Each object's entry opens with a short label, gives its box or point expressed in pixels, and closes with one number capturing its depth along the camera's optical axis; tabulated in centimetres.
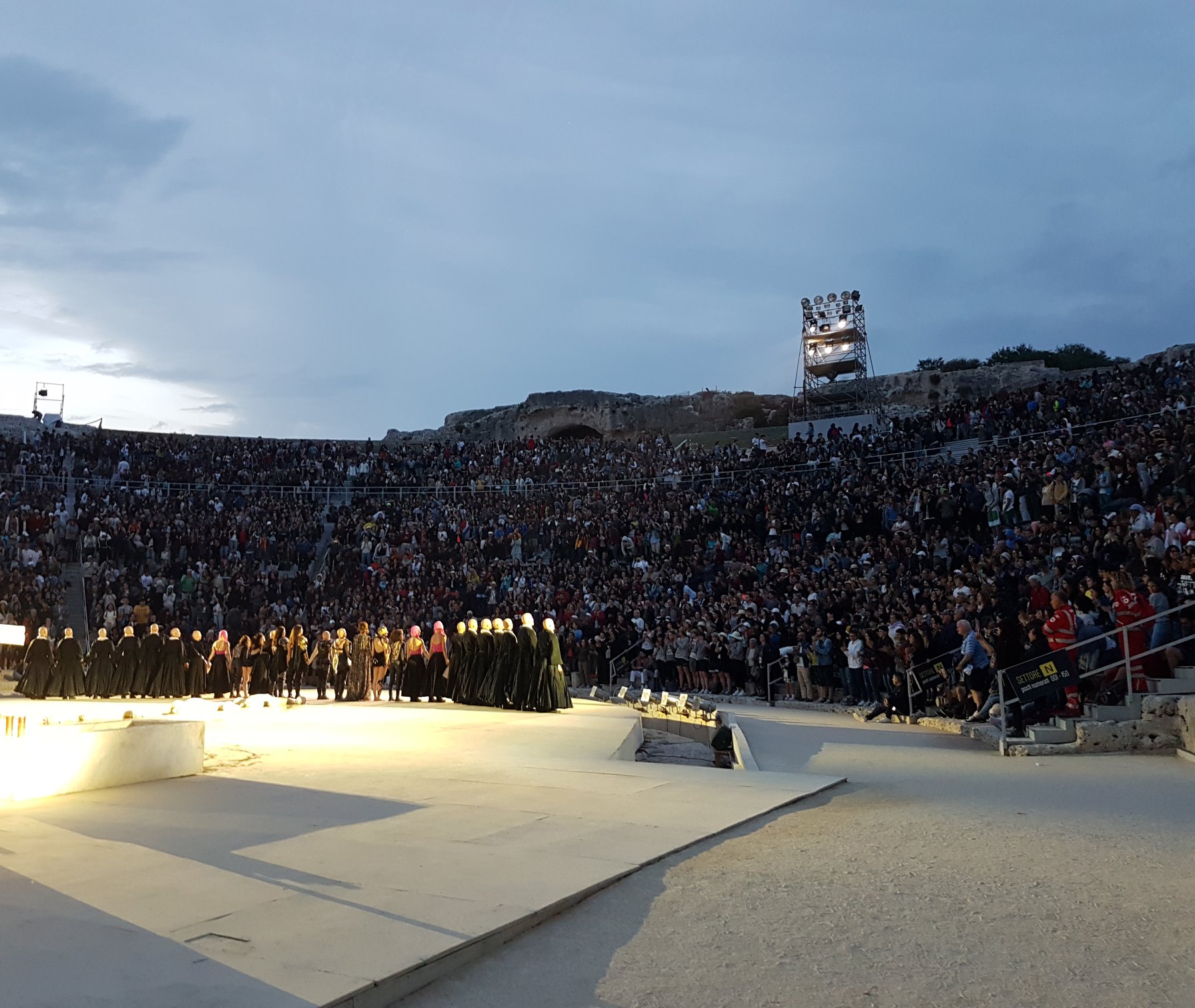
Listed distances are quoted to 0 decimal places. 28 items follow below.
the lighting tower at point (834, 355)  3872
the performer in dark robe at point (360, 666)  1978
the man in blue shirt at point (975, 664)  1282
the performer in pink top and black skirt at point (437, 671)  1864
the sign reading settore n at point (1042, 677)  1043
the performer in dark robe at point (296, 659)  2016
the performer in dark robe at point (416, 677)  1897
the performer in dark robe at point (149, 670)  1967
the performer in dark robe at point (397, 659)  2000
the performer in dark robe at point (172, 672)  1966
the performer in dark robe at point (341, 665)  1984
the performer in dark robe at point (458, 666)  1797
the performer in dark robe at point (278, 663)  2017
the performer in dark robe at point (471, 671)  1753
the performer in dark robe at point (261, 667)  2031
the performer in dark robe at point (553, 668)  1603
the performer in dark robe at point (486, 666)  1698
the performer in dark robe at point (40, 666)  1919
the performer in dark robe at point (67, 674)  1903
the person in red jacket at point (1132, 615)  1091
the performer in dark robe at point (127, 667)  1972
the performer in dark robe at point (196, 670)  2014
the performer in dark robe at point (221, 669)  2039
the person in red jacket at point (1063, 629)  1106
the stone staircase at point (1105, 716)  1026
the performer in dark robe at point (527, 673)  1602
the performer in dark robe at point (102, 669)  1958
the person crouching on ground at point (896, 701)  1514
